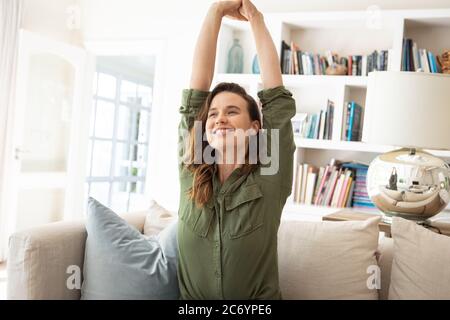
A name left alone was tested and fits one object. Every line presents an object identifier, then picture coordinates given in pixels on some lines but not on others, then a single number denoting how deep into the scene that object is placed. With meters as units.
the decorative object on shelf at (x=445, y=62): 3.32
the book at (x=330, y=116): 3.64
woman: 1.46
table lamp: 2.06
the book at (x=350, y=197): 3.55
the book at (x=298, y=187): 3.69
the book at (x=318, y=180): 3.63
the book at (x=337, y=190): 3.55
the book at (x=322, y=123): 3.64
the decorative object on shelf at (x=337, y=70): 3.61
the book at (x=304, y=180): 3.67
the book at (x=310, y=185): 3.64
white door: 4.02
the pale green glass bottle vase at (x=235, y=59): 4.02
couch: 1.55
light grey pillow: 1.61
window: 5.50
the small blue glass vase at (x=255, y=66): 3.86
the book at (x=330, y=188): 3.58
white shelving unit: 3.44
